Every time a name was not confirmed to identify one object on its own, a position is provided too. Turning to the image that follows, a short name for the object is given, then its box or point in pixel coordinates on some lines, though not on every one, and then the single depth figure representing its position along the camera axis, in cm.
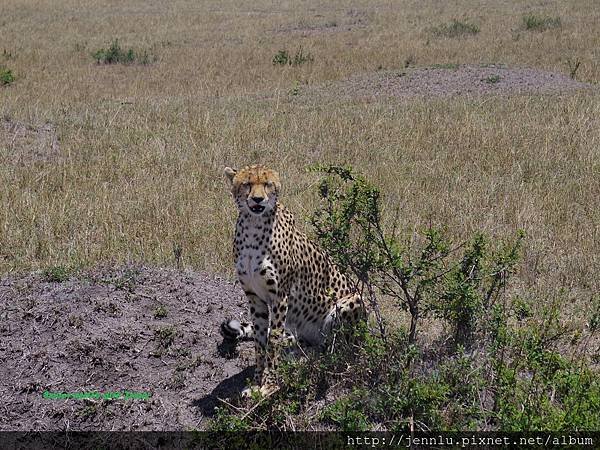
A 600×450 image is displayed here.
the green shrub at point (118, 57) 1931
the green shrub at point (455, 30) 2172
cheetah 469
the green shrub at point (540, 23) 2197
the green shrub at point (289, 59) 1817
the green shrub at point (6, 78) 1619
